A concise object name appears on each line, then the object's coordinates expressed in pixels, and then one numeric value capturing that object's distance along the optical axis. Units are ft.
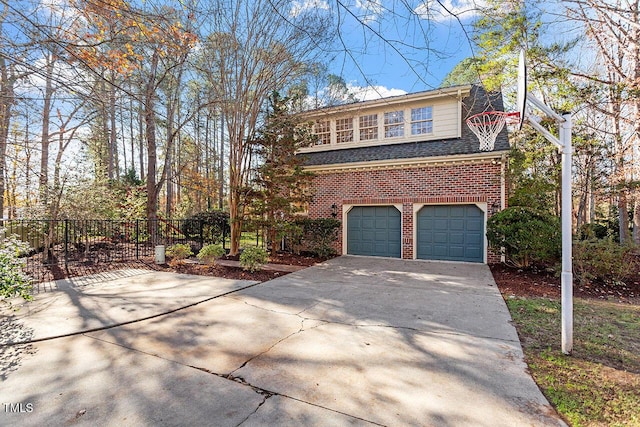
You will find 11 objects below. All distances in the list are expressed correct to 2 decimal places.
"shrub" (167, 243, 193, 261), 28.19
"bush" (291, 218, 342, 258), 34.27
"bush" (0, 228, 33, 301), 12.50
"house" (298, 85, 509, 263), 30.35
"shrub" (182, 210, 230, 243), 37.17
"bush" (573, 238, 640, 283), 21.07
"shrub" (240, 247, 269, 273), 24.93
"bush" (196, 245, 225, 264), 26.22
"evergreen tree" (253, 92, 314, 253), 31.42
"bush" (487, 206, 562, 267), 24.00
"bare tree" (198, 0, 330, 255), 25.38
